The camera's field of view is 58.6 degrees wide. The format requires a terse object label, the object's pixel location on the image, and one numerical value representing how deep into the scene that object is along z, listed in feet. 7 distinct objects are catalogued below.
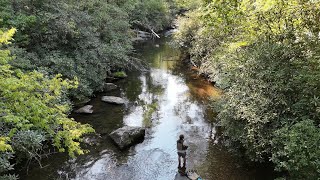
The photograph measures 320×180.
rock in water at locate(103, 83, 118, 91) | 63.82
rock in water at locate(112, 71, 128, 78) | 73.96
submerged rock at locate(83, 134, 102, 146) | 42.09
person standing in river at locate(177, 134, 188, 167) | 33.31
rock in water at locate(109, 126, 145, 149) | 41.01
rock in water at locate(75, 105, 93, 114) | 50.93
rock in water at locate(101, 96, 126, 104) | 56.70
